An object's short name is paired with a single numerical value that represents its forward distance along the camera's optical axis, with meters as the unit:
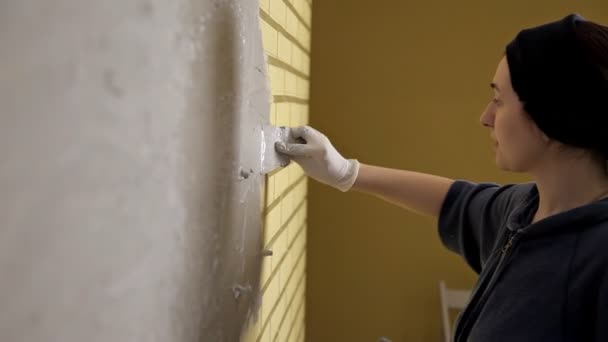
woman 1.05
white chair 2.85
